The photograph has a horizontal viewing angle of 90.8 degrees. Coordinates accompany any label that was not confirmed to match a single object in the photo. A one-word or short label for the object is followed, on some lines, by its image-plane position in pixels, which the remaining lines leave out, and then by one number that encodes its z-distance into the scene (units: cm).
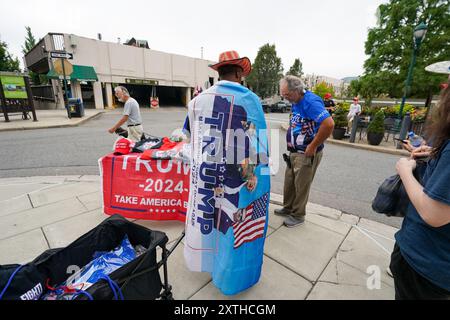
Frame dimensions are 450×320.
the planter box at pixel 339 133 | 975
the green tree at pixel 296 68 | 5091
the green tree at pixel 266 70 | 4150
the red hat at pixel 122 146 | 303
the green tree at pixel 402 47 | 1755
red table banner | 290
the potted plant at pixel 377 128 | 869
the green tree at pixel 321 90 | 2673
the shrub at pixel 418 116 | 1012
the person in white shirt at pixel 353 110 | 1127
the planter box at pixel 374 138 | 875
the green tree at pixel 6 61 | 2955
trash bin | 1431
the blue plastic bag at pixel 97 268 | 132
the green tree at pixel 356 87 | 2150
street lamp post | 808
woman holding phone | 93
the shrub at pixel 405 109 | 1122
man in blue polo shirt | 253
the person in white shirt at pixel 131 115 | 472
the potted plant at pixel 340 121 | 976
